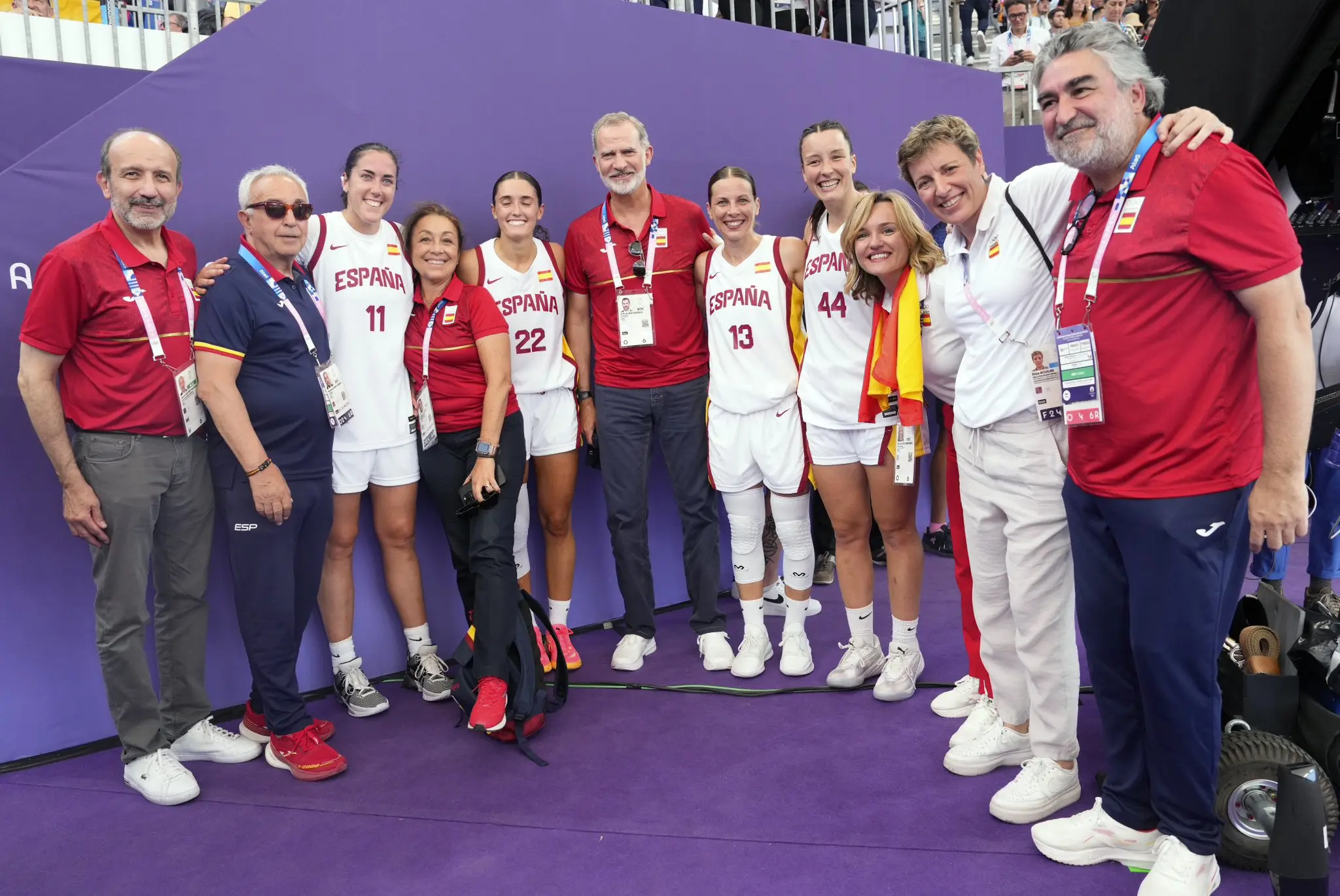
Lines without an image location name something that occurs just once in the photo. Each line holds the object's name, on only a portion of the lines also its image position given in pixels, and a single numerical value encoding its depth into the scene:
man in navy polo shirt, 2.84
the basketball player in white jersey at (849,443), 3.18
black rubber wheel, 2.17
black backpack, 3.13
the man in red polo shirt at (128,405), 2.72
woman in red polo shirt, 3.28
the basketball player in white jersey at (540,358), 3.62
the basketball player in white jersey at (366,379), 3.29
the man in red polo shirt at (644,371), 3.72
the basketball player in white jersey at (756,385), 3.49
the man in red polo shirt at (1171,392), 1.78
